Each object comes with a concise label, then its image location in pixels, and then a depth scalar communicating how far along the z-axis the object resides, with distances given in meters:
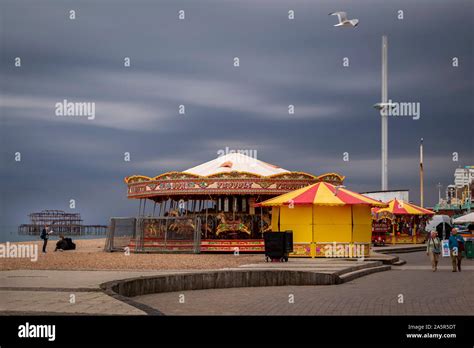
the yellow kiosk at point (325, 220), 27.89
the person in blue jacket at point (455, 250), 22.41
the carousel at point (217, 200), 33.06
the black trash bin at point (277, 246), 24.02
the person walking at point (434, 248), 22.75
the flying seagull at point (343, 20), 42.01
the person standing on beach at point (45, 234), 33.41
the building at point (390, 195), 54.00
